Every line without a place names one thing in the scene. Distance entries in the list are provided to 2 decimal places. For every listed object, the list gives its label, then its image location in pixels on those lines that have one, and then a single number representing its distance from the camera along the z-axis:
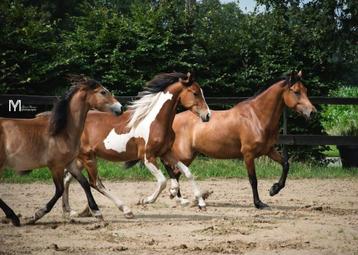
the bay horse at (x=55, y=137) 14.94
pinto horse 17.41
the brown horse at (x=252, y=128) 18.71
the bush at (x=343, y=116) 32.45
